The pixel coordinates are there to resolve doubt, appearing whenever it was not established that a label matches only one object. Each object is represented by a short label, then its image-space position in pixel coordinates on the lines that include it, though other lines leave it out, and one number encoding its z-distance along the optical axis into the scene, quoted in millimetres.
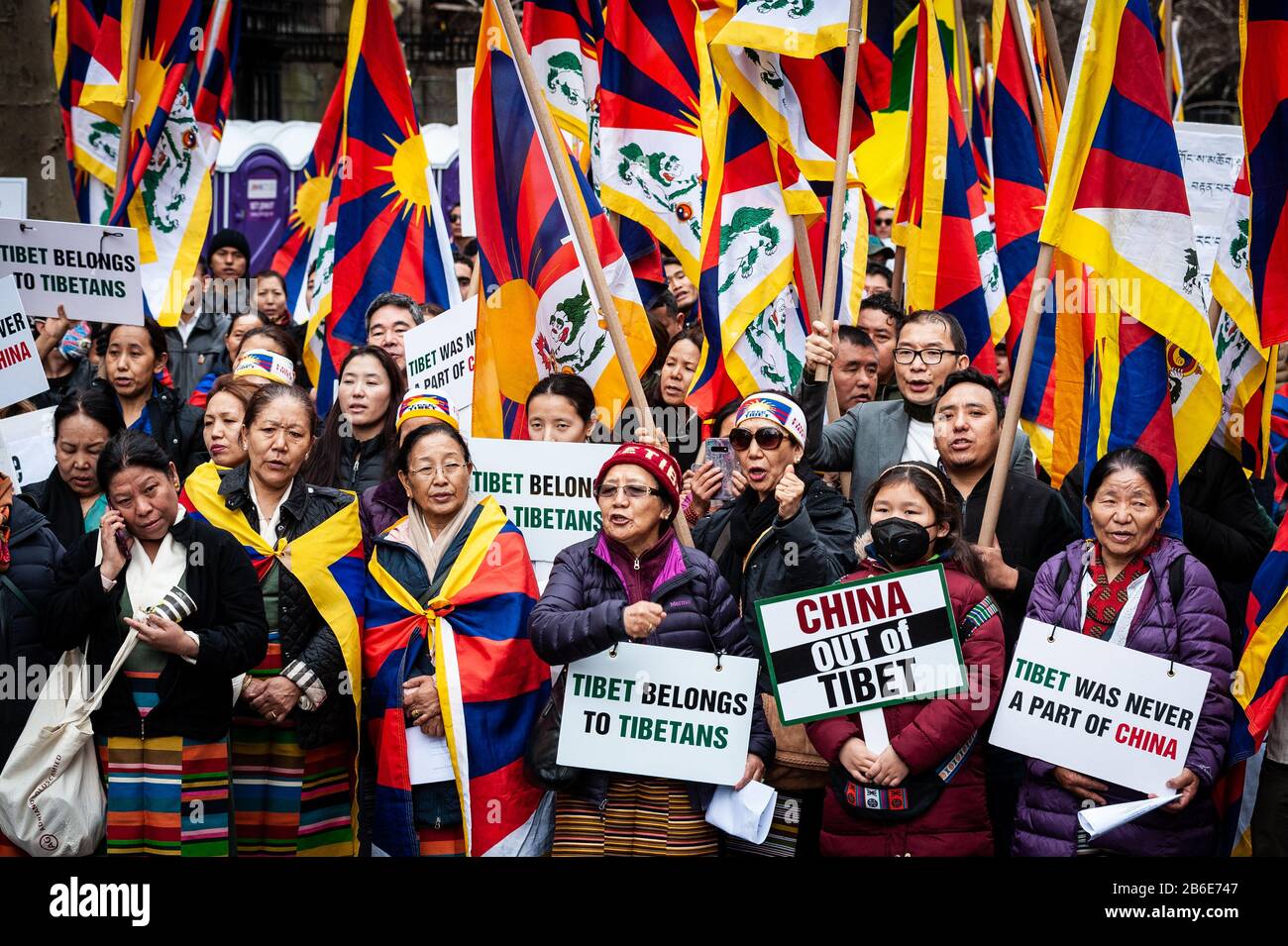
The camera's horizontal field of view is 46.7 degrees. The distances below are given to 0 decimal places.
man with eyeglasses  5453
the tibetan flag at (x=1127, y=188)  5184
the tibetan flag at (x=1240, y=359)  5656
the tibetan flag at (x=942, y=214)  6957
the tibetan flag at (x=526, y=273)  6090
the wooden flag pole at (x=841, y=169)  5301
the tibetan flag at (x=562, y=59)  7500
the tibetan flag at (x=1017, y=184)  7285
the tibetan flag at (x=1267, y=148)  5281
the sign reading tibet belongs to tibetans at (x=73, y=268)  6727
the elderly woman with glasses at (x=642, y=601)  4652
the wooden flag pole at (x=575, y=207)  5250
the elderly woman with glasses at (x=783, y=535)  4820
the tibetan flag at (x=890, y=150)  8602
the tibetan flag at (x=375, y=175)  7465
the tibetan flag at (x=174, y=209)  8414
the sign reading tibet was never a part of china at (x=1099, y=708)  4406
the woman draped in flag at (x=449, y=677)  4914
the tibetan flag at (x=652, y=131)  7148
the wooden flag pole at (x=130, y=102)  7973
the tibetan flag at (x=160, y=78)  8539
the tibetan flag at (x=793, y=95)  5828
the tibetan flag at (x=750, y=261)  5977
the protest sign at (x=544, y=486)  5445
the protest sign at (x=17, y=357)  6008
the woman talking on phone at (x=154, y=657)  4625
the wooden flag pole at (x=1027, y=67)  7215
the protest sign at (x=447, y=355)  6105
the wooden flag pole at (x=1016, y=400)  4867
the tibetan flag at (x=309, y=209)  9414
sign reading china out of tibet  4508
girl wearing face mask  4477
